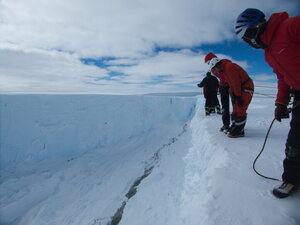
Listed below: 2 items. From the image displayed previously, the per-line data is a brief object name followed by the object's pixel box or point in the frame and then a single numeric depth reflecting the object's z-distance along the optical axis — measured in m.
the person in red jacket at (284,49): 1.08
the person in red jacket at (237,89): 2.56
